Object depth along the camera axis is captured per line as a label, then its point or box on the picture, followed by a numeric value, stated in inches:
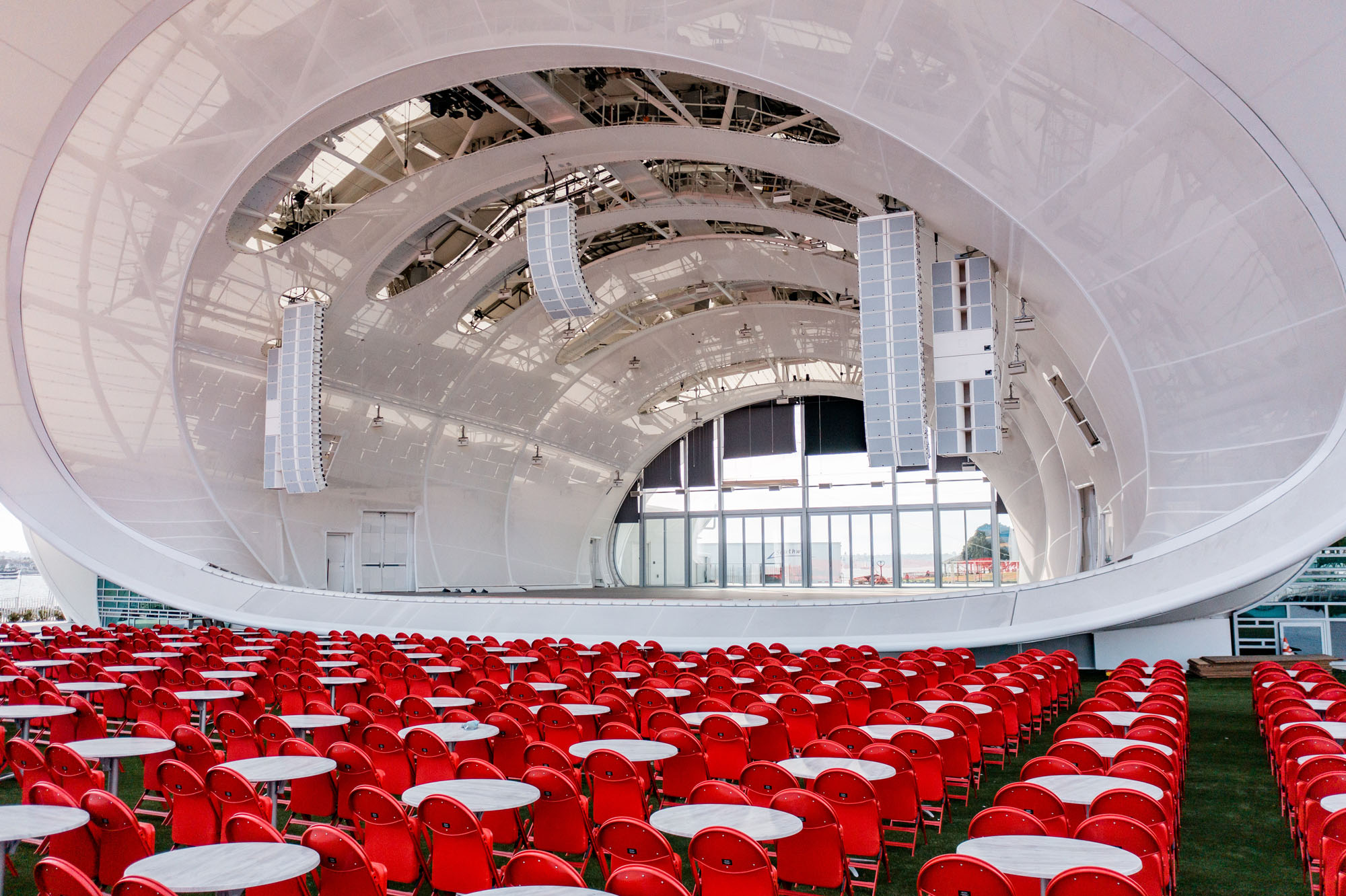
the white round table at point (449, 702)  308.2
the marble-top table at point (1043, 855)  139.9
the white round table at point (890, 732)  250.8
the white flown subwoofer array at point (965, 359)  547.8
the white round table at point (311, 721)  252.5
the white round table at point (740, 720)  267.1
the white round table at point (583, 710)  283.9
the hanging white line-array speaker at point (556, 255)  647.1
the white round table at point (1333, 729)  254.3
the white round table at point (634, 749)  223.0
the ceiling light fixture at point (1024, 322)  587.0
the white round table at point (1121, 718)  275.6
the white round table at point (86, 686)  315.6
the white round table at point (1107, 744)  228.2
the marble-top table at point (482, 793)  178.1
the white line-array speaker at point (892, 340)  551.8
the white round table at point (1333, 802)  178.4
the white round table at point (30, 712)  263.1
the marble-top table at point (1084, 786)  181.8
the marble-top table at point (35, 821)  146.6
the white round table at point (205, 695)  304.5
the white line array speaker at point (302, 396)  746.2
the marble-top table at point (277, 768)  194.2
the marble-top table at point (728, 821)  156.9
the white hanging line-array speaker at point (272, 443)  767.7
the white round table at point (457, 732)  238.8
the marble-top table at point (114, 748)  219.0
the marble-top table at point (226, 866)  128.9
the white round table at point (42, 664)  403.2
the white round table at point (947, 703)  297.1
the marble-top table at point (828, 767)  208.8
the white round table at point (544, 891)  128.1
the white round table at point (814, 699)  312.7
